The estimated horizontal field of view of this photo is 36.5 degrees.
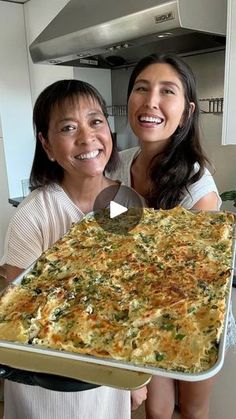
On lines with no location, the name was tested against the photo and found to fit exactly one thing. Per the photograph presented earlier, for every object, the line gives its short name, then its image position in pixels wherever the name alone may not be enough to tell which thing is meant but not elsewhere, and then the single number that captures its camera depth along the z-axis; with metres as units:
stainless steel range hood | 1.33
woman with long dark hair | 1.04
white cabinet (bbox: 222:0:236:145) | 1.42
